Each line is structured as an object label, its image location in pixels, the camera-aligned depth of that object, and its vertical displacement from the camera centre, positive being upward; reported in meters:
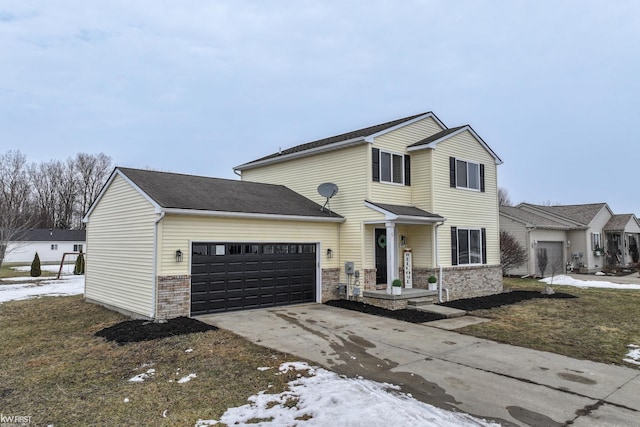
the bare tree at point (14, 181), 42.00 +7.18
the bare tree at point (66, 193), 47.88 +6.39
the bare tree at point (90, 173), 48.03 +8.87
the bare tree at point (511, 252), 22.38 -0.57
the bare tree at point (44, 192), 46.88 +6.50
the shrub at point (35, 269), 25.06 -1.66
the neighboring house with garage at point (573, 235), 23.27 +0.46
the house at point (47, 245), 42.12 -0.17
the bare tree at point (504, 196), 62.26 +7.57
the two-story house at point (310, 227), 10.41 +0.51
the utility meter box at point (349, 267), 13.03 -0.83
